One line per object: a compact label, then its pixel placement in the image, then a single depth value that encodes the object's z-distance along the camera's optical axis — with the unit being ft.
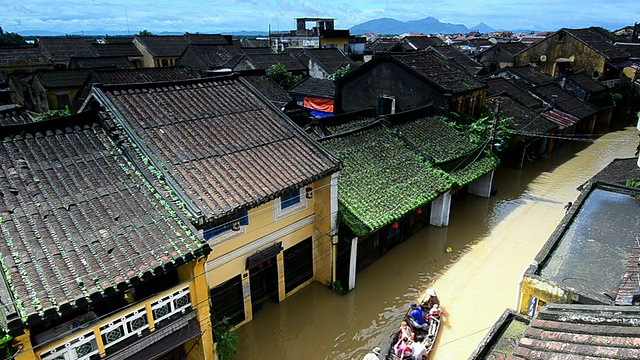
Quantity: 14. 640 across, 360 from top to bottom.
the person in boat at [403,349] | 38.13
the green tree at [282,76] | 145.48
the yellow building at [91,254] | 23.13
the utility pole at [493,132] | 67.67
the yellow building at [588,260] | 28.27
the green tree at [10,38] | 300.03
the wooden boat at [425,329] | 39.04
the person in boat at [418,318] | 42.65
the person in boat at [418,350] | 38.09
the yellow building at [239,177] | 34.06
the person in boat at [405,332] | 40.01
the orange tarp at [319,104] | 107.34
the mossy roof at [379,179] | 47.37
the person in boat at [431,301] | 45.80
